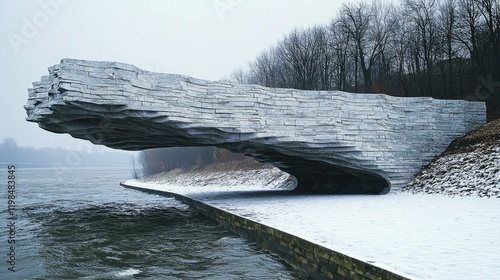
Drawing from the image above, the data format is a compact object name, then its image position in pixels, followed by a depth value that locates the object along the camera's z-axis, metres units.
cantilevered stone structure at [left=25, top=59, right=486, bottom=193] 11.26
